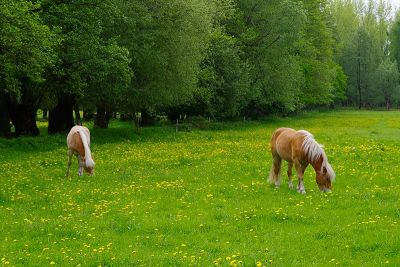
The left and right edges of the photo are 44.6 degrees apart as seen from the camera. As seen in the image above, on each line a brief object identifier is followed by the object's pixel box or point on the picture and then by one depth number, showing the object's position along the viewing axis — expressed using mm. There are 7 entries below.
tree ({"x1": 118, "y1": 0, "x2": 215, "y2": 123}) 36531
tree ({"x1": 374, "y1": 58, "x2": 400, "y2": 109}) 112500
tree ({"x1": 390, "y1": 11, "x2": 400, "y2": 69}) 123188
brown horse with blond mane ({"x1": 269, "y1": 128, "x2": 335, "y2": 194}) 16203
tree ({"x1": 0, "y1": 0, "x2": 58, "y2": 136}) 23328
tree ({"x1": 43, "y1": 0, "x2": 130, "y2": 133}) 31344
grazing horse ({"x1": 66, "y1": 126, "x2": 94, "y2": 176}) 20703
